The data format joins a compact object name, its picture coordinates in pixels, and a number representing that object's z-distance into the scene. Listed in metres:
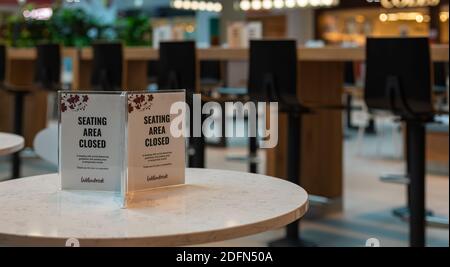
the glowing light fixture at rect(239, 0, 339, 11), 8.58
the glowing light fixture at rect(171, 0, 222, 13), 9.91
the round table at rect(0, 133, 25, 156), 2.02
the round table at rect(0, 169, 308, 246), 1.11
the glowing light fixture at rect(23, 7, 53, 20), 7.31
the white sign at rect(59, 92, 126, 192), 1.45
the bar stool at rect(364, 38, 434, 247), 3.11
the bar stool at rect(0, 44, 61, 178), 5.45
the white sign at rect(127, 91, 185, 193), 1.43
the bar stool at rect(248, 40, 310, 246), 3.60
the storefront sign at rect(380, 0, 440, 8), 10.37
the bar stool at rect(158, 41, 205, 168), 4.27
